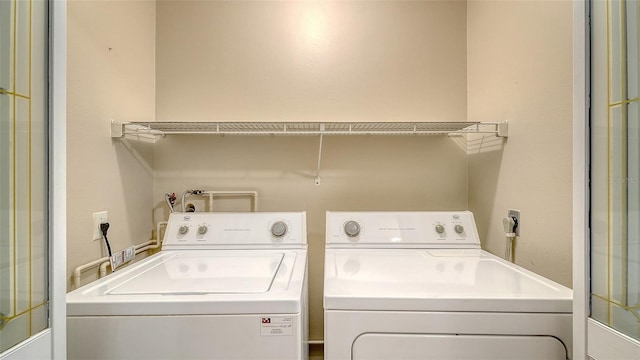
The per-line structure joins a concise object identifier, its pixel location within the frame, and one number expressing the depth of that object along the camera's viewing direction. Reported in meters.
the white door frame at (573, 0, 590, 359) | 0.73
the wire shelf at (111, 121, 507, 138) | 1.51
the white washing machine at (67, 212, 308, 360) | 0.80
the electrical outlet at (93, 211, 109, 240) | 1.34
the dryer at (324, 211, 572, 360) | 0.85
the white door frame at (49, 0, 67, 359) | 0.65
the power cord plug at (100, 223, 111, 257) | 1.37
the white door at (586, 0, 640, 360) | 0.65
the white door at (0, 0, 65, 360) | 0.59
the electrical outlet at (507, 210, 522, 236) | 1.40
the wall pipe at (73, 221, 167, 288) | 1.23
